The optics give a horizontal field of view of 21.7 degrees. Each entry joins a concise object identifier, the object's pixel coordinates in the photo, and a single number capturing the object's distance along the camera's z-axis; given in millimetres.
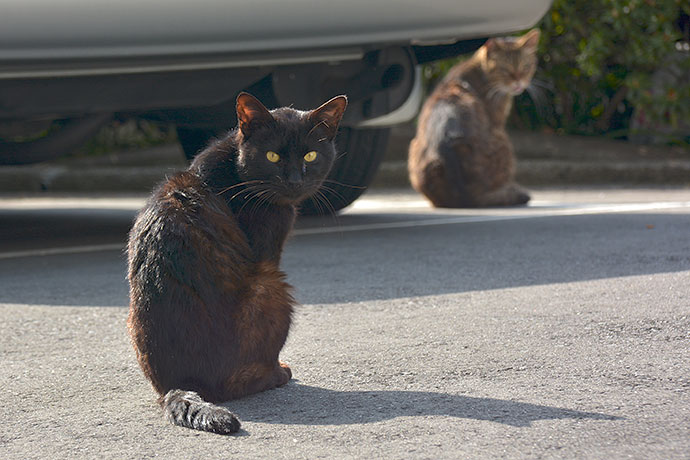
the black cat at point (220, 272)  5154
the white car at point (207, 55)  9474
